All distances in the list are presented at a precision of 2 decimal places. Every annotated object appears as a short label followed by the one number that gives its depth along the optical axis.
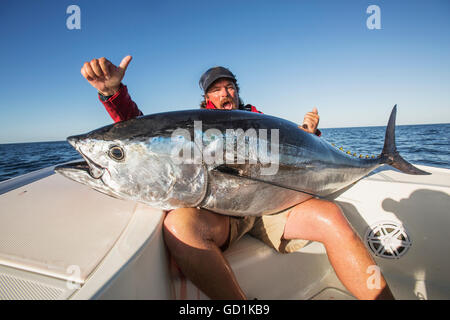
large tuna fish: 1.02
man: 0.99
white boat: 0.73
